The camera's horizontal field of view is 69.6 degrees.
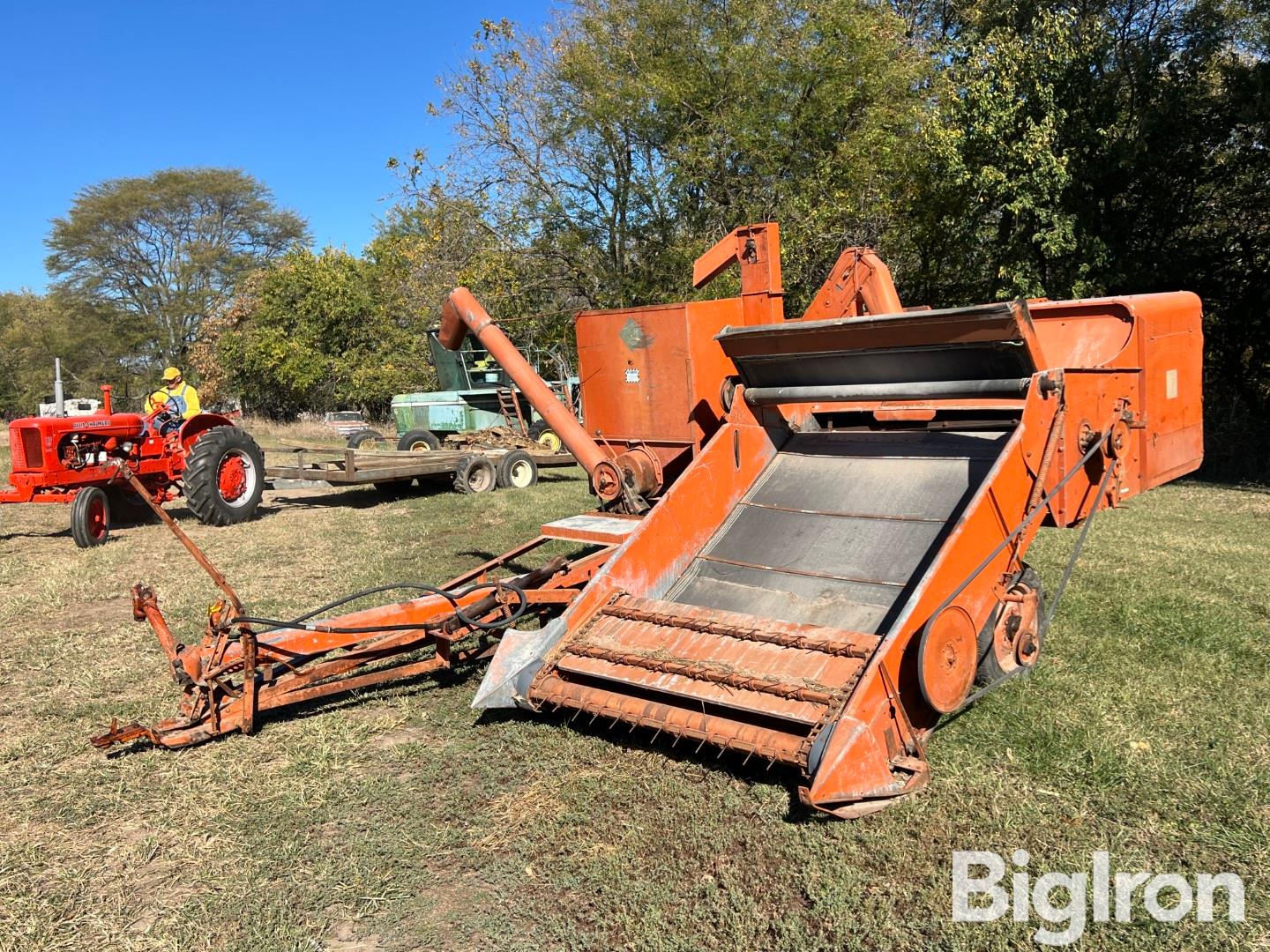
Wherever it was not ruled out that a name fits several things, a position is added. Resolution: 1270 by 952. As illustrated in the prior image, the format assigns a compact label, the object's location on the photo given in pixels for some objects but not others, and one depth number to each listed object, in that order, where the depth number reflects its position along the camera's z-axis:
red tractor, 9.20
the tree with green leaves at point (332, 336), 29.69
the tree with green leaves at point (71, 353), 38.62
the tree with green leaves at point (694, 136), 16.66
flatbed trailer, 11.03
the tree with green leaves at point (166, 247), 37.50
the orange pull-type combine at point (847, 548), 3.46
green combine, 14.98
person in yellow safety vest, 10.52
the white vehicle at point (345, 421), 22.91
